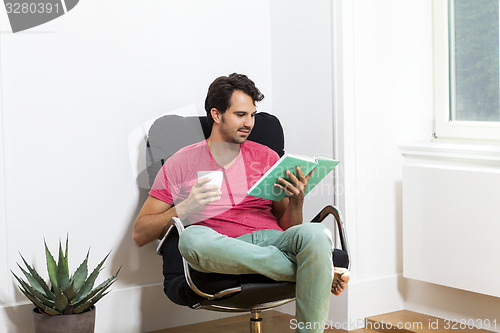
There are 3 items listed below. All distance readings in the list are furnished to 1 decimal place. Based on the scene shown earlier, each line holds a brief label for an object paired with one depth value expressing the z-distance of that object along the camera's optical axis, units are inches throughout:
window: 119.7
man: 90.4
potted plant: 106.7
